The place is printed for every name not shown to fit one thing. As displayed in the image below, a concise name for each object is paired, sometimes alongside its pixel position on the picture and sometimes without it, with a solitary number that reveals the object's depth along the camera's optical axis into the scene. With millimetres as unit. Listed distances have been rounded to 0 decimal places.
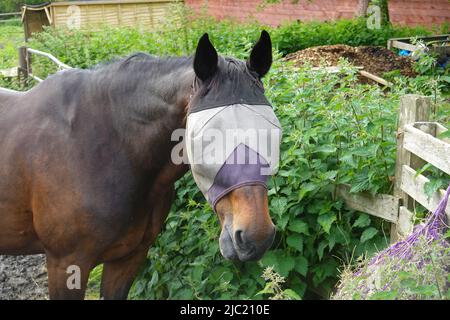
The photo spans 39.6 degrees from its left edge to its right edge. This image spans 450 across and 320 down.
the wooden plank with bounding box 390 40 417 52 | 11520
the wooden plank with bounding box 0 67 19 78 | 9844
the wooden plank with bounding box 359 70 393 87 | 8786
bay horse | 3242
